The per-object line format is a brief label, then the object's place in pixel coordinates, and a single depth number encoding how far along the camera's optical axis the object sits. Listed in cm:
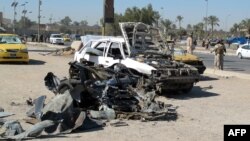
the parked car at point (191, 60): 1823
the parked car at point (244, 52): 4497
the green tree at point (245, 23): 10662
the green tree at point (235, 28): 13208
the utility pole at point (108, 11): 3195
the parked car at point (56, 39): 6644
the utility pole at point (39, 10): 7044
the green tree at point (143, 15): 6762
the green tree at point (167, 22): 11094
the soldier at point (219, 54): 2284
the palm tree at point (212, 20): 13200
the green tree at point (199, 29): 13000
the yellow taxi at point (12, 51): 2291
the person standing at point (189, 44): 2373
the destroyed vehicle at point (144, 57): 1300
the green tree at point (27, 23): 16458
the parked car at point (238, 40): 8645
